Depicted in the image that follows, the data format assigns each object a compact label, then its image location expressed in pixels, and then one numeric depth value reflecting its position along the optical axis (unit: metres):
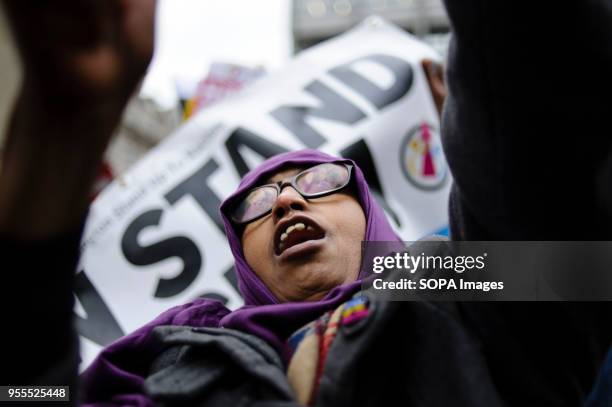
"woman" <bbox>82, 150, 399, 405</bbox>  0.40
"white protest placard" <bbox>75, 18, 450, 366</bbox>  0.86
